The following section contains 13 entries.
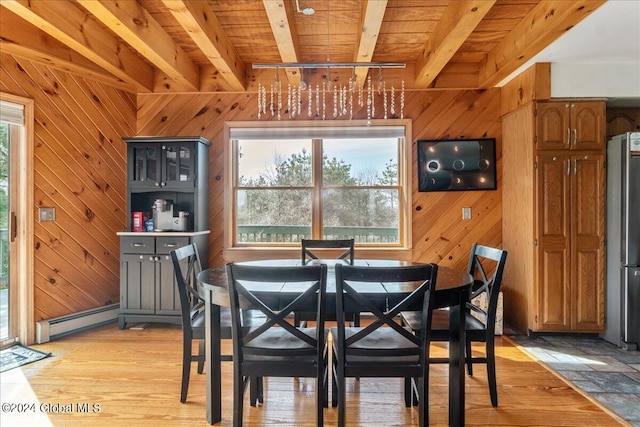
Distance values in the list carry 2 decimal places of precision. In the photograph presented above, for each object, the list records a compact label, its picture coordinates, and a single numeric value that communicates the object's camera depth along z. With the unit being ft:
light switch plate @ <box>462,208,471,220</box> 11.96
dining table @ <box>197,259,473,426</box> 5.77
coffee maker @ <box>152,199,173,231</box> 11.62
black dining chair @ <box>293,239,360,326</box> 9.47
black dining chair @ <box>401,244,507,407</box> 6.78
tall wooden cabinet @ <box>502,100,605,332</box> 10.07
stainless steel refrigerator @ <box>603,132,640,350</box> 9.43
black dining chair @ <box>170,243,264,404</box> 6.77
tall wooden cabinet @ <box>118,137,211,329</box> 10.94
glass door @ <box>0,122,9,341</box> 9.50
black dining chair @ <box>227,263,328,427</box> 5.43
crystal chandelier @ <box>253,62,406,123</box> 12.00
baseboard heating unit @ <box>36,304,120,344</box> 9.84
